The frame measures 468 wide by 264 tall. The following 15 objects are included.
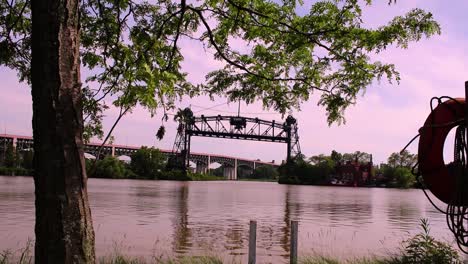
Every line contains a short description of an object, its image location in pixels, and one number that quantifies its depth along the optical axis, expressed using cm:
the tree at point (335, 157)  16038
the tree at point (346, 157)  17080
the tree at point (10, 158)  11331
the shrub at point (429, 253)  803
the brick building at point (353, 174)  14400
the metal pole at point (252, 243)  730
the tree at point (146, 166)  13175
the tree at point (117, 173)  12486
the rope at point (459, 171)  573
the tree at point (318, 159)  15450
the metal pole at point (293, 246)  732
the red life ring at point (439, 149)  595
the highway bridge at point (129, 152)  11888
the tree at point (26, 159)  11205
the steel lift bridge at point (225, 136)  13650
